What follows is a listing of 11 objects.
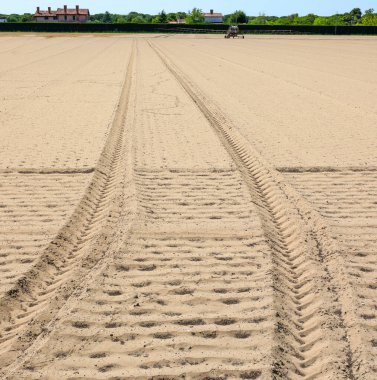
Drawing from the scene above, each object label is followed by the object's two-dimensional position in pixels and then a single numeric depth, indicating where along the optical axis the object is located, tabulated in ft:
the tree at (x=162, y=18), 383.57
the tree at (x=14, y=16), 557.25
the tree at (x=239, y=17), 424.58
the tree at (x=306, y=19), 434.10
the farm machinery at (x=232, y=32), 198.80
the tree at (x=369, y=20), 333.70
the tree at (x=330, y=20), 416.44
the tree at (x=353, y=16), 440.53
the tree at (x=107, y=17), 529.53
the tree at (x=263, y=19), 455.63
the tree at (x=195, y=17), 416.93
